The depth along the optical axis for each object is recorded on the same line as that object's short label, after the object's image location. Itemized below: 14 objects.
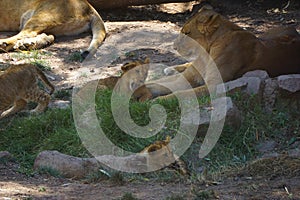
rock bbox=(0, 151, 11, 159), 11.02
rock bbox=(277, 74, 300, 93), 12.66
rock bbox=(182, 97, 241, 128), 11.78
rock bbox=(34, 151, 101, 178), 10.45
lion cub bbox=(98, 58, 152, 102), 13.87
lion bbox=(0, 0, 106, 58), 19.44
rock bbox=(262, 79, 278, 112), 12.63
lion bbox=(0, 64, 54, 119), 13.29
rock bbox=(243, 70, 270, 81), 13.15
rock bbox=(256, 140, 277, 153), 11.58
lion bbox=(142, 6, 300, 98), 14.02
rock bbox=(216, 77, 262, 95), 12.78
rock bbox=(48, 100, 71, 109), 13.87
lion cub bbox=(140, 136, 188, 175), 10.59
